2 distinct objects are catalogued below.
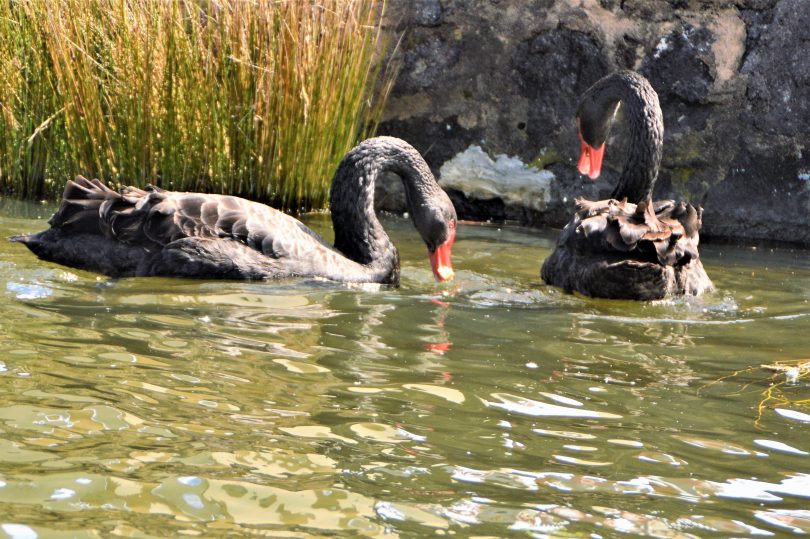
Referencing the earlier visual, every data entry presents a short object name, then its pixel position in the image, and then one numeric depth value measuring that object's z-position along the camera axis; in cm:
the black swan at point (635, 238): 1112
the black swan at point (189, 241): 1141
